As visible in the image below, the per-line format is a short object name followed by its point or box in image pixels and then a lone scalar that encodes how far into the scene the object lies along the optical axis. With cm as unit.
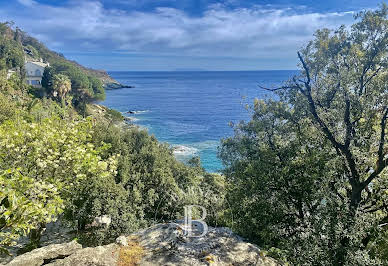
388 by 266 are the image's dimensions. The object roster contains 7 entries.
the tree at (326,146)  845
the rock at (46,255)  644
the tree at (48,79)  6562
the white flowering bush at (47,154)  790
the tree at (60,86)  6200
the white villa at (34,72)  8000
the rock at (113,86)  16625
